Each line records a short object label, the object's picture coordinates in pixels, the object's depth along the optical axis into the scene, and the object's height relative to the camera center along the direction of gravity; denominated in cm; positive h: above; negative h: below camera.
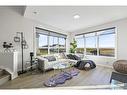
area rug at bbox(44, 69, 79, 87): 200 -100
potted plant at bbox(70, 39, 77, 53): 475 +4
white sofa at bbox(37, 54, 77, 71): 296 -69
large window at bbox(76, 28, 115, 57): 376 +27
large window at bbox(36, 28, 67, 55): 366 +30
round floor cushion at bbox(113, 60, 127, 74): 269 -74
